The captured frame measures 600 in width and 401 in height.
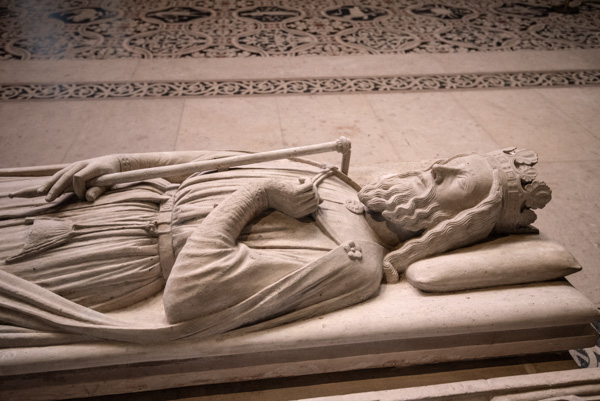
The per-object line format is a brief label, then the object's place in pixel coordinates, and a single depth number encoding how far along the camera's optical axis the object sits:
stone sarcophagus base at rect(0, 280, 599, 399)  1.55
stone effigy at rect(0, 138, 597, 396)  1.54
